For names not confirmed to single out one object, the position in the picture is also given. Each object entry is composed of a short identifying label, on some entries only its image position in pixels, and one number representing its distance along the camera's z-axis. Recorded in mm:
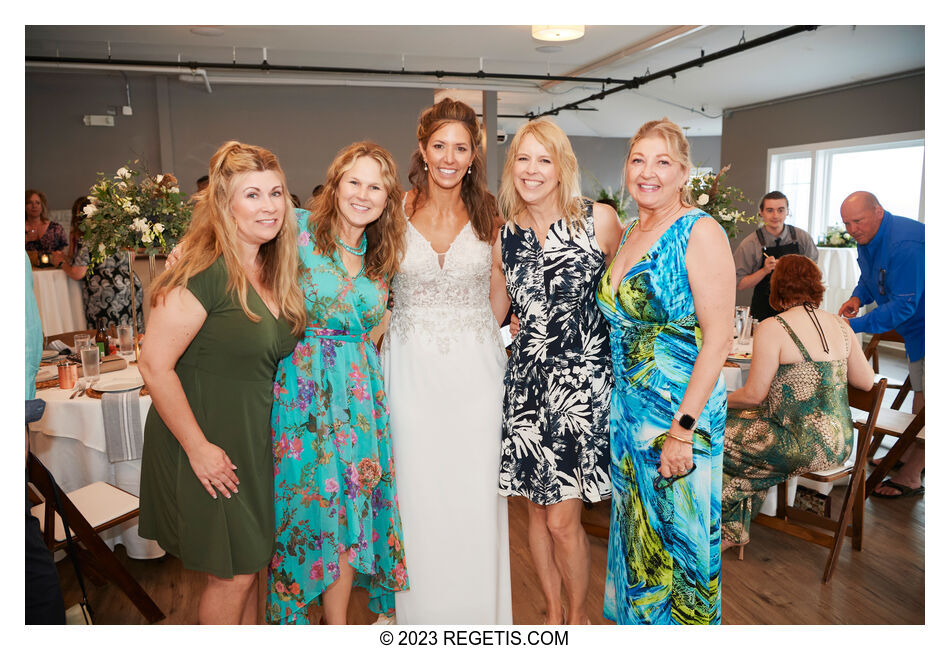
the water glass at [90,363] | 2844
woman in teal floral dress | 1972
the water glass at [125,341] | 3311
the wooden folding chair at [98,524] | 2233
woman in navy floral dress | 2145
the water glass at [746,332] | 3721
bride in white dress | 2234
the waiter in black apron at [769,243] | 5113
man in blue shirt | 3799
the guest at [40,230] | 5852
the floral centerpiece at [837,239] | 8945
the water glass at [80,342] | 2854
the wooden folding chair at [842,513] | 2811
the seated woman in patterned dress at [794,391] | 2732
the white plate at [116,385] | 2734
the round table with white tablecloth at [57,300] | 5871
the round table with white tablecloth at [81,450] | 2670
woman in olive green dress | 1708
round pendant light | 5270
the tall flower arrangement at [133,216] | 3033
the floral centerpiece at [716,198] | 4371
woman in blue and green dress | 1882
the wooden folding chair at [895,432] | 3410
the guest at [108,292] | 4922
